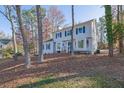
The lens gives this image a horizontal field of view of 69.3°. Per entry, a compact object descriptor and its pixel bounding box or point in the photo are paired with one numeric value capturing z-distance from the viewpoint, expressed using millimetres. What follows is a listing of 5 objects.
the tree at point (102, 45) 14710
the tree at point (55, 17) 18726
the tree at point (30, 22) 17807
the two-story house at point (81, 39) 11280
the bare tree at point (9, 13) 9884
